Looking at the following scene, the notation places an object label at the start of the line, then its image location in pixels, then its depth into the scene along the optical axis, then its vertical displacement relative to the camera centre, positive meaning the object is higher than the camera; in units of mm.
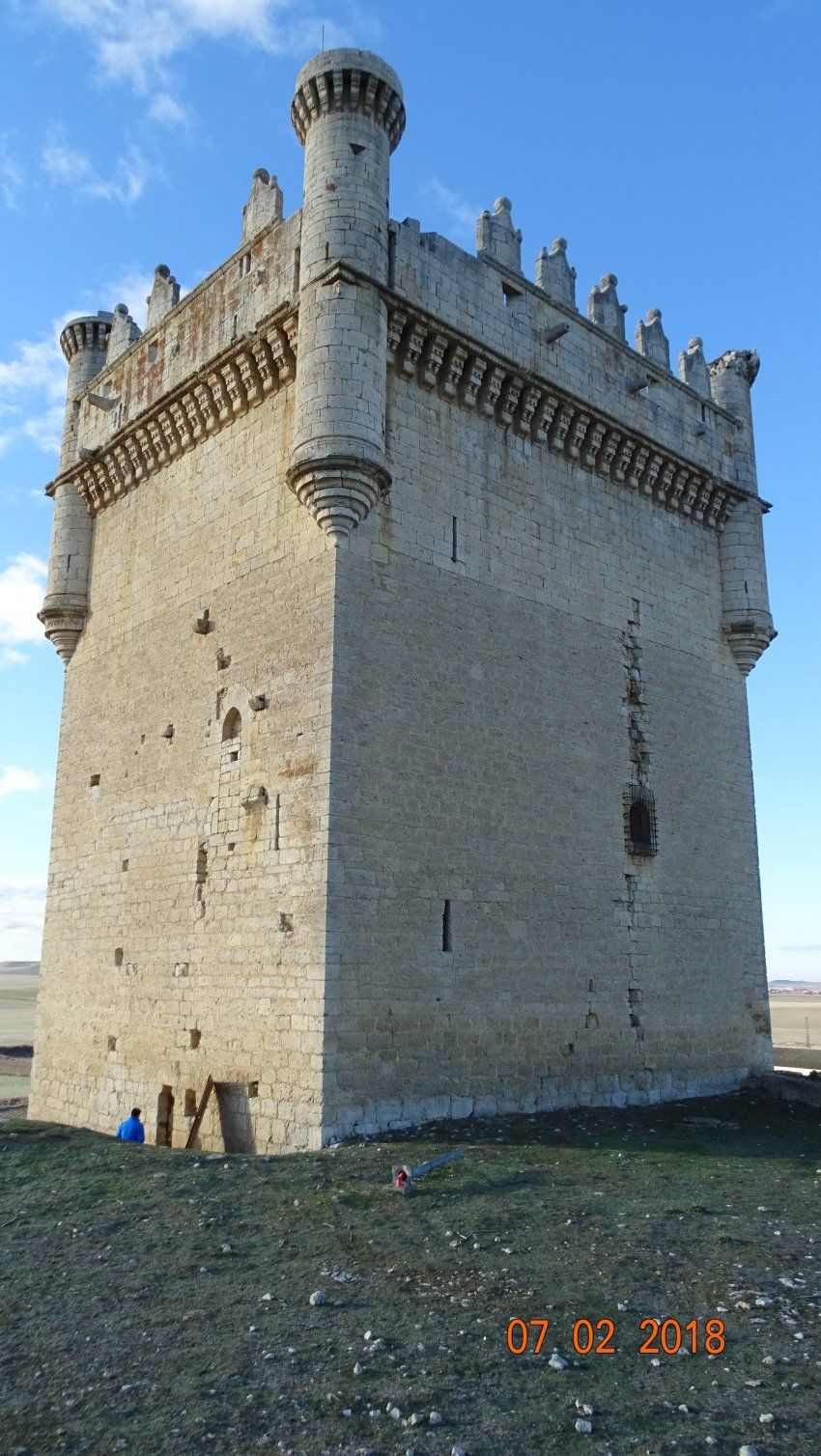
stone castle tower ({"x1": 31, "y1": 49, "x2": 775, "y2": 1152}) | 11430 +3271
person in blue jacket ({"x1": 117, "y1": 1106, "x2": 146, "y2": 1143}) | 11836 -1941
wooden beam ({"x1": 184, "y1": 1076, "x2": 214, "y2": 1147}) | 11703 -1745
